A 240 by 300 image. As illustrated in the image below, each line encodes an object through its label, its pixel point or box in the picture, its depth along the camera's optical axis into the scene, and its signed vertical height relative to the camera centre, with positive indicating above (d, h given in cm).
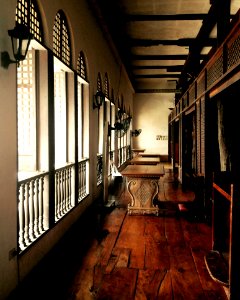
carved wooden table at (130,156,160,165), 870 -62
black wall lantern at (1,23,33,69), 286 +89
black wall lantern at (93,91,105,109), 690 +89
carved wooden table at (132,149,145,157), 1672 -62
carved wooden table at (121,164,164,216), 600 -98
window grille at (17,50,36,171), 564 +52
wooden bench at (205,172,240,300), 251 -101
